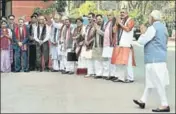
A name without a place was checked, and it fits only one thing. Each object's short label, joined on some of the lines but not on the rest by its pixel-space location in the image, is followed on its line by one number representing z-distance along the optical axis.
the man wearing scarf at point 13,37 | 17.61
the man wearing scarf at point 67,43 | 17.53
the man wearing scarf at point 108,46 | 15.67
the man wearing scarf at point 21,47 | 17.59
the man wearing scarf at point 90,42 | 16.50
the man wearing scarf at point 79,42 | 17.12
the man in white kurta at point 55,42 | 17.84
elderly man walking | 10.54
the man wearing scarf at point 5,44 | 17.47
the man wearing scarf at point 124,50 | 14.99
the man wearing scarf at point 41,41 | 17.86
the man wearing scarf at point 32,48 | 17.91
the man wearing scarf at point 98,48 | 16.27
